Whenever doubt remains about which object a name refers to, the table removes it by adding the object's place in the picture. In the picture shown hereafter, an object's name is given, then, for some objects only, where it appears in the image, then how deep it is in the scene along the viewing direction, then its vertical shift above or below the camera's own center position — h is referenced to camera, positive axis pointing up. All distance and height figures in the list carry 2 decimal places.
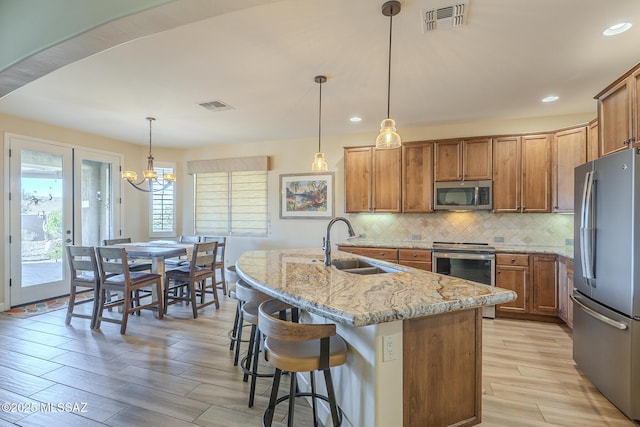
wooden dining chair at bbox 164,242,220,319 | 3.91 -0.79
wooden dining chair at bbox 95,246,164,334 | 3.42 -0.78
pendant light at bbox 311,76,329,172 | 3.40 +0.56
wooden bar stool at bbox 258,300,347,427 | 1.41 -0.71
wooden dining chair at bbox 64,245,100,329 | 3.53 -0.73
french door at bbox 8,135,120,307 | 4.28 +0.05
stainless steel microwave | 4.19 +0.27
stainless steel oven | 3.90 -0.63
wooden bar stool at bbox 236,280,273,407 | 2.17 -0.75
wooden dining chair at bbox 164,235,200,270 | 4.54 -0.71
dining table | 3.73 -0.48
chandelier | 4.16 +0.55
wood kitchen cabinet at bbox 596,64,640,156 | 2.23 +0.80
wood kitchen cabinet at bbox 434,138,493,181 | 4.21 +0.77
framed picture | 5.30 +0.33
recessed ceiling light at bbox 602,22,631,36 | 2.17 +1.34
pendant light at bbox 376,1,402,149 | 2.30 +0.59
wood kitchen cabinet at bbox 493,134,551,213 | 3.98 +0.54
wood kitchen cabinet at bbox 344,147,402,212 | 4.63 +0.54
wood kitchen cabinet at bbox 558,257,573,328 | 3.35 -0.85
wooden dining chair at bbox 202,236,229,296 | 4.59 -0.77
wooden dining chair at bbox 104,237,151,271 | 4.15 -0.70
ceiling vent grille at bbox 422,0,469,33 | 1.98 +1.34
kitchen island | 1.40 -0.65
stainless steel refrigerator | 1.97 -0.44
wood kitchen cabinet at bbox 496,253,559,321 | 3.72 -0.85
